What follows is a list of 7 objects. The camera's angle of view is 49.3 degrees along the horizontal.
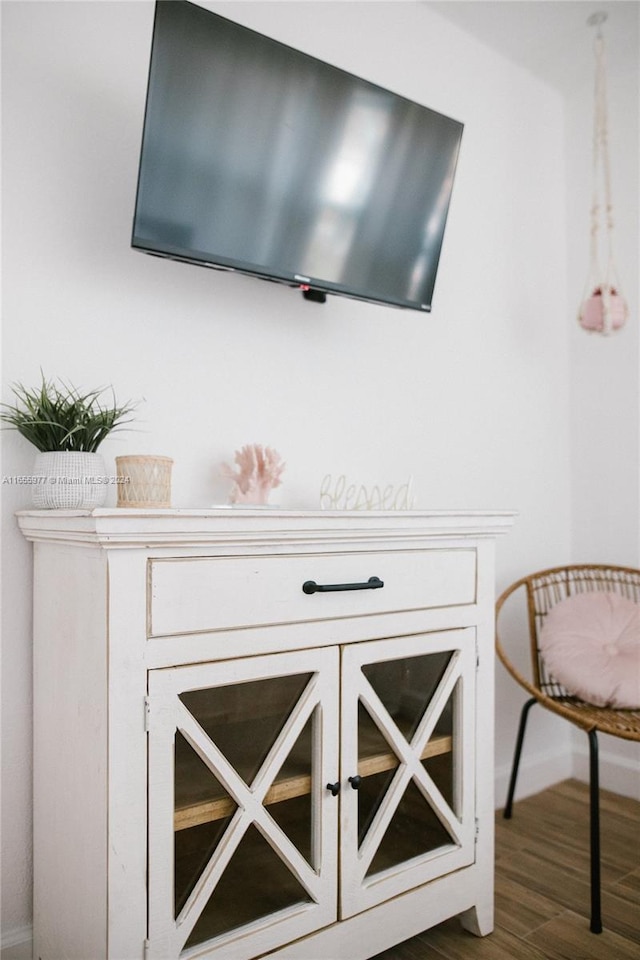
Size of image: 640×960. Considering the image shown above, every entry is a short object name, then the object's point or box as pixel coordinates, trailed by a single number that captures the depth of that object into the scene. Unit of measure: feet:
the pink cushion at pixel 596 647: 5.99
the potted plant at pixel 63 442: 4.25
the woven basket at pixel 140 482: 4.26
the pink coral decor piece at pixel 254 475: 5.19
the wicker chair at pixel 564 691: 5.44
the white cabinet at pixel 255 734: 3.57
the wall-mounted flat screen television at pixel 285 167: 4.65
